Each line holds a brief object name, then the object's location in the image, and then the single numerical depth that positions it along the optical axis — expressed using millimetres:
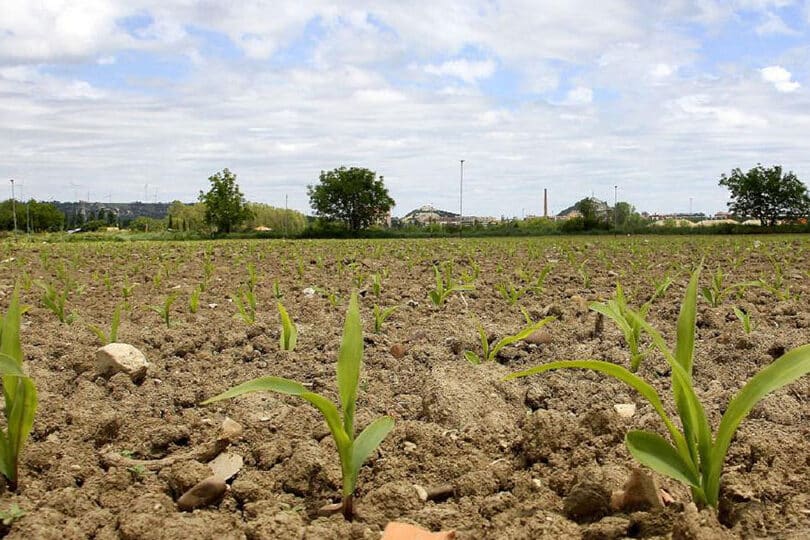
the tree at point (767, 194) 59281
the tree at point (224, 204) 59969
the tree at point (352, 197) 64812
